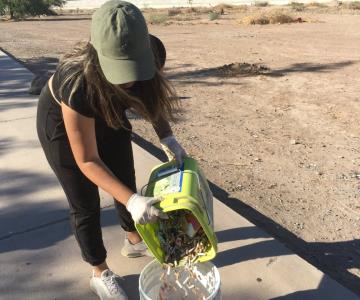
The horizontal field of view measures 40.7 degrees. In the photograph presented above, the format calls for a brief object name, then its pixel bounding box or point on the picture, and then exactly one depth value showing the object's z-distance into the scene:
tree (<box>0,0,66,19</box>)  31.98
